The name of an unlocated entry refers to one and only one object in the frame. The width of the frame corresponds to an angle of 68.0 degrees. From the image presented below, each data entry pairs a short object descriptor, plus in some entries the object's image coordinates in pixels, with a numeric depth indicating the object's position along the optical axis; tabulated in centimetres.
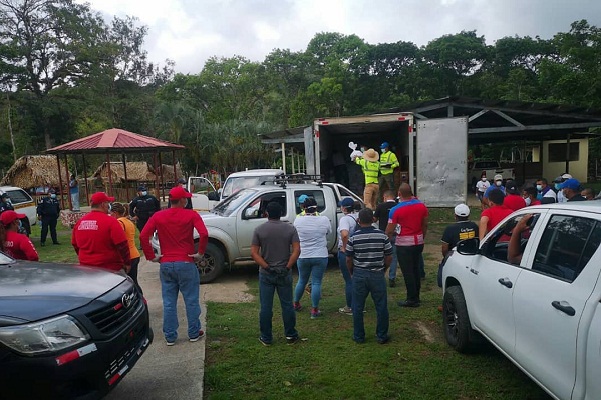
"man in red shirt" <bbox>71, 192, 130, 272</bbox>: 470
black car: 257
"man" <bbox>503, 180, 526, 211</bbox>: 651
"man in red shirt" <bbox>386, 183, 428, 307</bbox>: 609
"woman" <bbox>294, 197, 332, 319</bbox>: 563
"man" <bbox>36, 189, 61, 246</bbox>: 1268
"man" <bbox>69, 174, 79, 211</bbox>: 1693
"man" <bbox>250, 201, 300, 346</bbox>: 487
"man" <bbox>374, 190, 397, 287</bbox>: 736
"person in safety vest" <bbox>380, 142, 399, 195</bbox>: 1127
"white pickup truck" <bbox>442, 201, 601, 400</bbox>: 258
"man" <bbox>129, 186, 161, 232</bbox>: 907
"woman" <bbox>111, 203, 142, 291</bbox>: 578
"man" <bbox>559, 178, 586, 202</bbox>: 800
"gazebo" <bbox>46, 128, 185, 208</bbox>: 1485
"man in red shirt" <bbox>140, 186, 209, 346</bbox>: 473
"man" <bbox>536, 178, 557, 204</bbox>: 817
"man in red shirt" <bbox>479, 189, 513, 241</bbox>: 573
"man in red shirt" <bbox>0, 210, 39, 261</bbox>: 472
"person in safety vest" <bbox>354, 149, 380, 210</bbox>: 1072
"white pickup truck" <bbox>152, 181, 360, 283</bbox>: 793
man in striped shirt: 482
